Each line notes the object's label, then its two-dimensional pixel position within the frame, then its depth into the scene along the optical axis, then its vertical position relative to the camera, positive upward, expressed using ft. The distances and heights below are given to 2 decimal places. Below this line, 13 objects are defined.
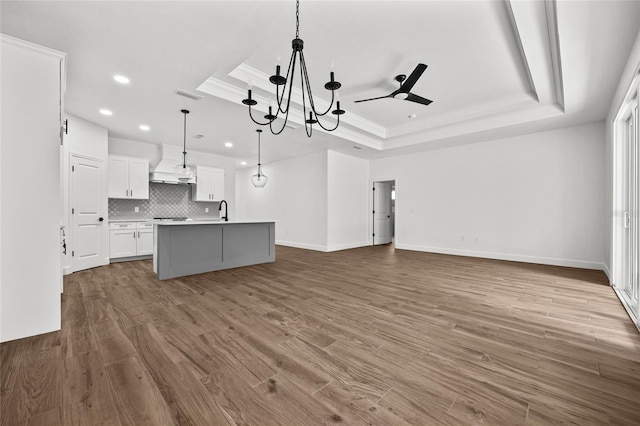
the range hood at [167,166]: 21.12 +3.69
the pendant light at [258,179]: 18.08 +2.25
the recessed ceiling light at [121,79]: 11.29 +5.69
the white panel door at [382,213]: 28.81 +0.00
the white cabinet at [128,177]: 19.48 +2.62
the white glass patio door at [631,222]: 9.70 -0.36
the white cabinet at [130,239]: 18.92 -1.90
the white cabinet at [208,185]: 23.79 +2.53
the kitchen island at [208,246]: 14.49 -1.98
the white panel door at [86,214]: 16.10 -0.08
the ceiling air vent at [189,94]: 12.57 +5.63
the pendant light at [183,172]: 15.97 +2.43
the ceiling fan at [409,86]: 10.75 +5.50
